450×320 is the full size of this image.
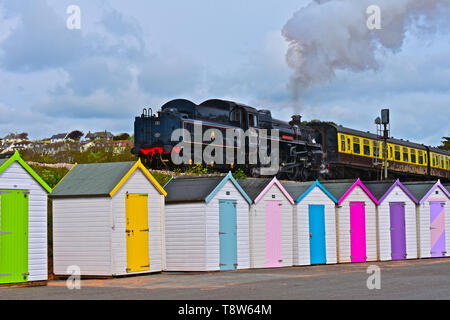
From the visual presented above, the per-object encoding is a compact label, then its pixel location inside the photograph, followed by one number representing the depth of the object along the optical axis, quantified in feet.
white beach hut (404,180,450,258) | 85.20
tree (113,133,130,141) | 386.09
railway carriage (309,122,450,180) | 139.85
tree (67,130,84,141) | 436.60
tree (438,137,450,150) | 345.31
